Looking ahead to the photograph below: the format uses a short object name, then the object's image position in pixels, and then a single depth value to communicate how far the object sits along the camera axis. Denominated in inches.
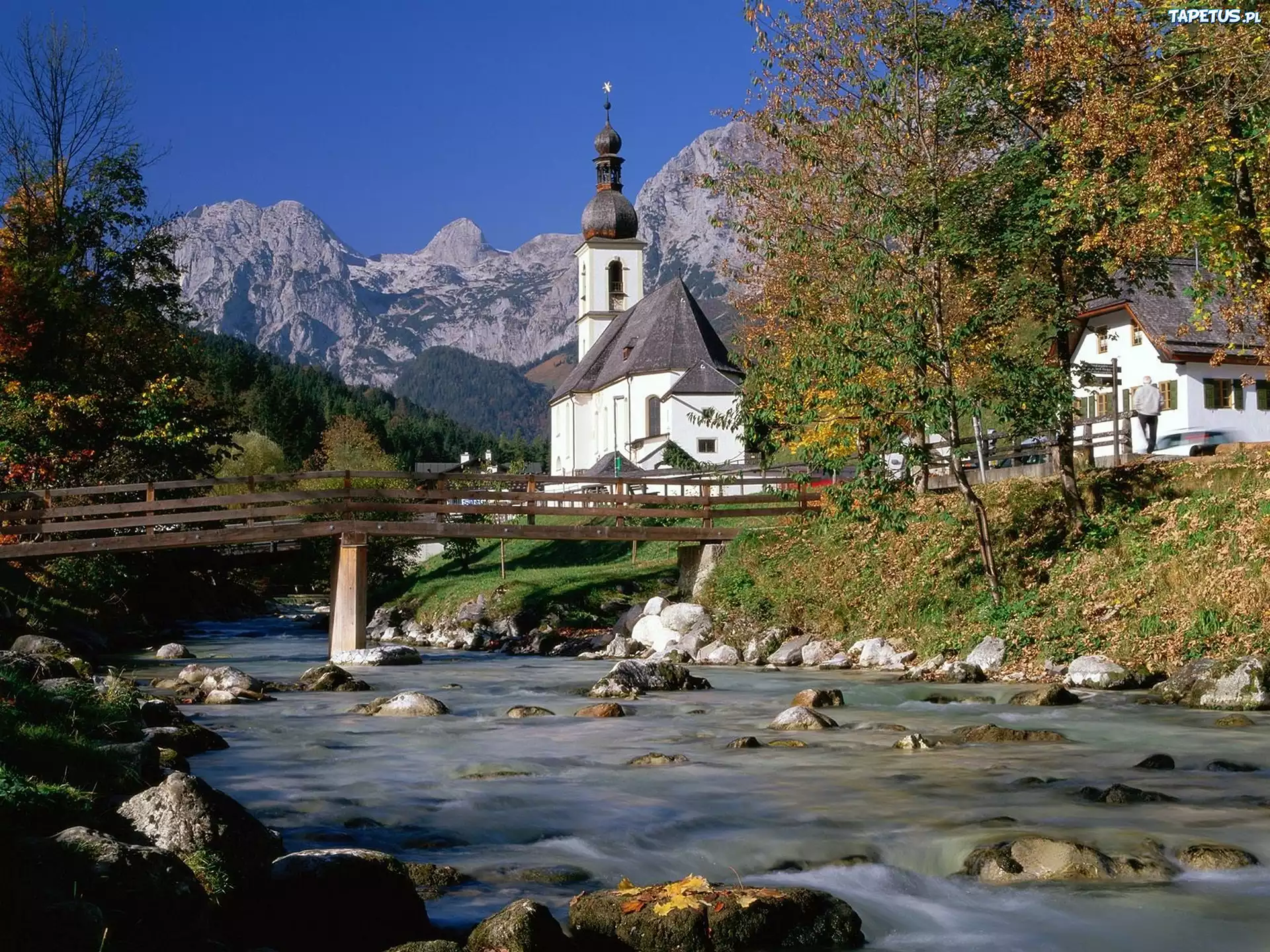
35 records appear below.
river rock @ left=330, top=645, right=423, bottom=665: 1048.2
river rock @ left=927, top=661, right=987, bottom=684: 776.3
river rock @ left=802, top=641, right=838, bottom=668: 941.2
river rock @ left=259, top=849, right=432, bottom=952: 262.1
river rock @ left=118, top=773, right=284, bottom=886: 271.0
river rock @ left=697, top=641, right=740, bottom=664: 1016.2
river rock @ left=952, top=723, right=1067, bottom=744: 533.0
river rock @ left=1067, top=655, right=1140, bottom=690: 700.7
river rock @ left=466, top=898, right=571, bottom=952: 245.9
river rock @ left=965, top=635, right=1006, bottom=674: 798.5
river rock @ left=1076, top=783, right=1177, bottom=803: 401.1
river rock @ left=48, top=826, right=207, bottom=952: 223.5
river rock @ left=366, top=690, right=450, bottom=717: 672.4
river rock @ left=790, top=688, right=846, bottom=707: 668.1
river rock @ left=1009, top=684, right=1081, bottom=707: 640.4
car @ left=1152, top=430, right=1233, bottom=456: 1414.9
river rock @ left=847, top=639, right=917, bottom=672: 871.7
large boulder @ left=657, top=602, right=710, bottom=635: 1116.5
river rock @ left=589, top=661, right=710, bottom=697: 784.9
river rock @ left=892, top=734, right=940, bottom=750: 517.7
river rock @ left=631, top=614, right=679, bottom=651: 1114.7
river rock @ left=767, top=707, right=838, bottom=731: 585.0
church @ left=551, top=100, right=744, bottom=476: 2787.9
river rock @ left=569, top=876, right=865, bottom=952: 262.7
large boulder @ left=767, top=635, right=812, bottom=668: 967.0
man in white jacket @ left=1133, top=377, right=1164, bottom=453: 1097.4
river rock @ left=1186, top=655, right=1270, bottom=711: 610.5
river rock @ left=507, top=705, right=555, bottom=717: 670.5
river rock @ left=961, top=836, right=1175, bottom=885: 322.7
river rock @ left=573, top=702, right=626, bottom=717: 658.8
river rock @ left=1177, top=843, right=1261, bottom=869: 329.1
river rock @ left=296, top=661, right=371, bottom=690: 808.9
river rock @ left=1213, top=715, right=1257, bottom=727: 555.8
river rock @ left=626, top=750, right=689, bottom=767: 498.9
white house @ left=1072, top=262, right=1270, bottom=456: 1640.0
